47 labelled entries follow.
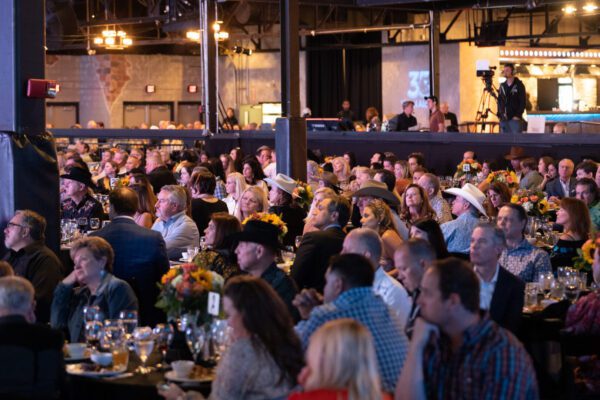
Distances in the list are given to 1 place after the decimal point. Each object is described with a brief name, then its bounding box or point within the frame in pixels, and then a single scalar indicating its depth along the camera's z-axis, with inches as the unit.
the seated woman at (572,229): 342.0
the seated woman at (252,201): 393.7
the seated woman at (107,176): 629.9
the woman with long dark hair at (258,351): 179.6
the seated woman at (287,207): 424.5
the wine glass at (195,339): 222.2
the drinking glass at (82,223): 438.6
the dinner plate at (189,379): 210.1
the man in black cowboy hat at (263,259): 258.4
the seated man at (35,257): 299.7
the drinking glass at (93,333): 232.1
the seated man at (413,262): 238.5
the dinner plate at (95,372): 216.5
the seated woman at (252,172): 563.8
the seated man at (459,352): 172.6
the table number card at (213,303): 220.0
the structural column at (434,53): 925.2
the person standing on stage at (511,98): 770.2
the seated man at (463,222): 365.4
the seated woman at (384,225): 325.4
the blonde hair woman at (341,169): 616.7
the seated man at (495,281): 255.1
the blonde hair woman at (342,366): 153.2
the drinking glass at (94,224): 435.8
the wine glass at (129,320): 236.2
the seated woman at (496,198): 420.9
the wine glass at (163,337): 229.6
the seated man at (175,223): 384.2
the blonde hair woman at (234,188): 478.0
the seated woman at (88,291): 260.4
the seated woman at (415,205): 389.4
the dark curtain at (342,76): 1173.1
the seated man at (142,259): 322.7
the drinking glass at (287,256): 362.3
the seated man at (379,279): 249.0
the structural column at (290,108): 553.0
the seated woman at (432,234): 294.8
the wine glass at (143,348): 223.6
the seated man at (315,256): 306.0
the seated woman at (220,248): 289.6
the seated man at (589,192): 432.8
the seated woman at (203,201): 430.3
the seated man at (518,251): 315.3
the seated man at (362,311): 194.4
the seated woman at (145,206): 409.1
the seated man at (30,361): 200.4
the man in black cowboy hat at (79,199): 445.7
